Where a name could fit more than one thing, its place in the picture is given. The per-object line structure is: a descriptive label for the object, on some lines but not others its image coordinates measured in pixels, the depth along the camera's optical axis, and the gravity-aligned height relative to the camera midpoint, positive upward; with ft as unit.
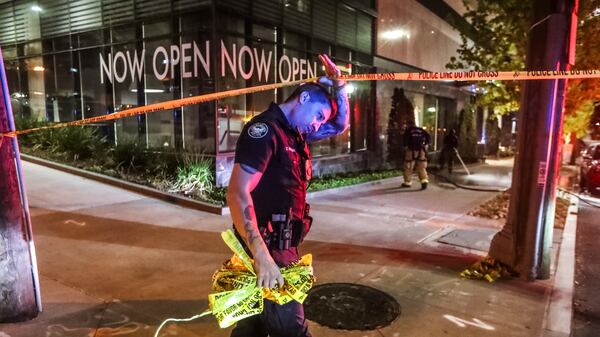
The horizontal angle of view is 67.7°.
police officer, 7.33 -1.24
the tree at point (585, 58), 25.79 +3.63
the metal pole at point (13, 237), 11.13 -3.08
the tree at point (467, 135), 67.62 -2.39
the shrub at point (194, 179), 28.04 -4.07
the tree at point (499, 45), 27.48 +4.97
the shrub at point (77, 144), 34.68 -2.28
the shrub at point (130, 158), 32.04 -3.06
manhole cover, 12.42 -5.59
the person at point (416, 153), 37.96 -2.90
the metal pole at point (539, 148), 15.29 -1.00
